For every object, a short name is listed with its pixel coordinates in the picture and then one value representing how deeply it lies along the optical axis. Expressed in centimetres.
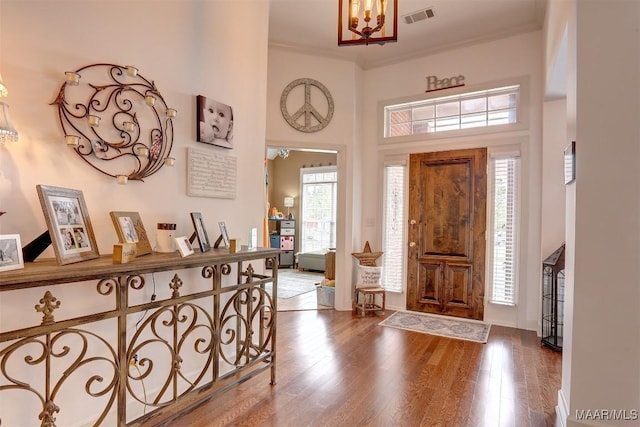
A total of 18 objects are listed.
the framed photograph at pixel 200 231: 224
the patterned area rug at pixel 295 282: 570
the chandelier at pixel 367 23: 212
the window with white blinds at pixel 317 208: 887
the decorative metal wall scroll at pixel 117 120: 181
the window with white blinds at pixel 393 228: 473
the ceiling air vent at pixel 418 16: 374
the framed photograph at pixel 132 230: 183
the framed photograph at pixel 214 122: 245
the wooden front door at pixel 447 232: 422
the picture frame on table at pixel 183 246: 199
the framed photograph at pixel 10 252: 136
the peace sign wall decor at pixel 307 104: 448
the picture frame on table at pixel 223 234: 248
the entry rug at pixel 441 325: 370
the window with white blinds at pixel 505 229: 405
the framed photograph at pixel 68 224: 152
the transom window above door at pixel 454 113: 418
